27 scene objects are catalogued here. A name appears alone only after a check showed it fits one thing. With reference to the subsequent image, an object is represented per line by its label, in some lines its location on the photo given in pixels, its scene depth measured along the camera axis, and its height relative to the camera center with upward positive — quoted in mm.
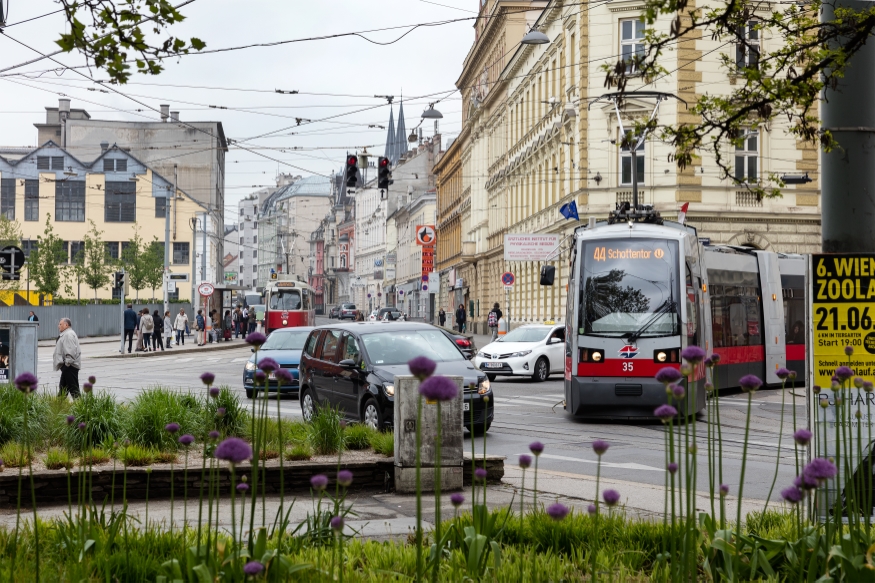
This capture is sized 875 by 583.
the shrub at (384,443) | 10566 -1149
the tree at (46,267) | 66938 +3007
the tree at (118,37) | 6496 +1633
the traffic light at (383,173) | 34250 +4346
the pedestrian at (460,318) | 59062 +63
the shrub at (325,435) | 10750 -1081
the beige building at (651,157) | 44844 +6529
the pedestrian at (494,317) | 50469 +78
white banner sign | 46625 +2898
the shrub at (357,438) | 11094 -1141
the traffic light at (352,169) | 33594 +4368
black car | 15508 -658
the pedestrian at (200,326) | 56156 -379
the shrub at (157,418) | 10672 -944
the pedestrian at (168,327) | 51344 -394
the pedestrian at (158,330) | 49062 -508
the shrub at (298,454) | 10172 -1186
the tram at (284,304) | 58156 +747
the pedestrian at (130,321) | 44819 -95
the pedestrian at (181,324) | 54719 -253
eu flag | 42094 +3988
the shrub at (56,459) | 9469 -1170
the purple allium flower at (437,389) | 3088 -187
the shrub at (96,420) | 10547 -948
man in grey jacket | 19594 -656
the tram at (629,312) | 18344 +121
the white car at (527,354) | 30188 -905
